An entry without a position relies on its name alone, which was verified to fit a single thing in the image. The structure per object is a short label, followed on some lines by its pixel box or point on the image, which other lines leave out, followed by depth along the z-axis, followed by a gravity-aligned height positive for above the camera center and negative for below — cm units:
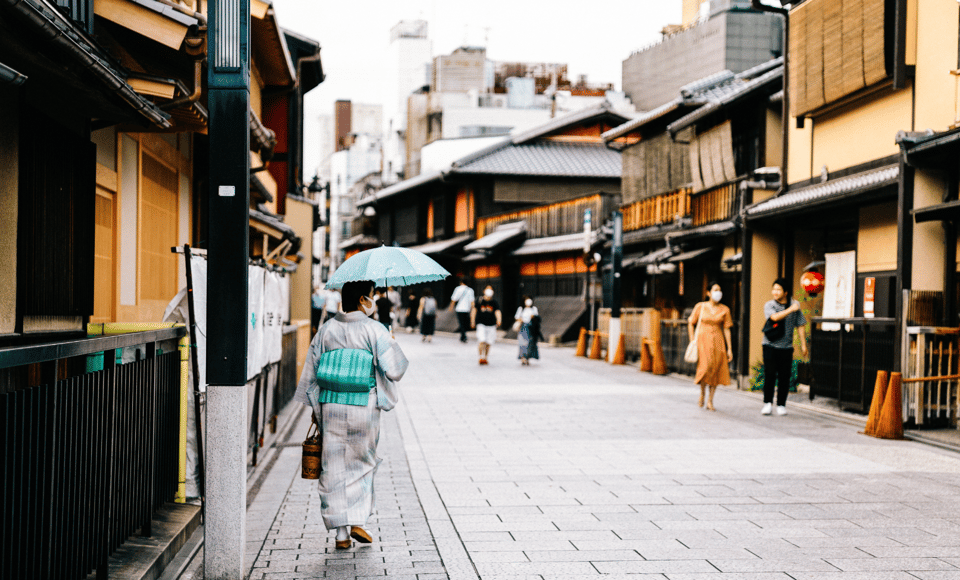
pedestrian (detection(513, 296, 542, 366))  2186 -122
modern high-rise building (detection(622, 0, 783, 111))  3278 +911
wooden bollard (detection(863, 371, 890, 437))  1123 -138
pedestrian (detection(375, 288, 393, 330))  2573 -80
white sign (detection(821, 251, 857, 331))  1509 +4
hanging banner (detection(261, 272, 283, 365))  959 -45
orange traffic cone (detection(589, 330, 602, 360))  2481 -176
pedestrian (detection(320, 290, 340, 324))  2477 -65
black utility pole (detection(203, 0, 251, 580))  538 -4
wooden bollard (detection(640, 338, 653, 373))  2100 -171
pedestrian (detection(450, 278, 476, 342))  2952 -57
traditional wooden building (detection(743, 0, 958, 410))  1212 +148
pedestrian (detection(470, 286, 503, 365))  2205 -94
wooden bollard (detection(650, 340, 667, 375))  2041 -176
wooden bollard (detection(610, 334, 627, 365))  2311 -178
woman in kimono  607 -88
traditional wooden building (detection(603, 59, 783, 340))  1984 +269
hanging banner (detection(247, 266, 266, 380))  835 -41
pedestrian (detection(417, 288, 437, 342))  3238 -127
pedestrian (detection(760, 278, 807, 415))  1308 -81
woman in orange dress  1370 -91
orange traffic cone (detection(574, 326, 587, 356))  2571 -172
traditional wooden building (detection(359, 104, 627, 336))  3434 +338
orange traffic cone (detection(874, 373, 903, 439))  1102 -153
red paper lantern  1517 +9
